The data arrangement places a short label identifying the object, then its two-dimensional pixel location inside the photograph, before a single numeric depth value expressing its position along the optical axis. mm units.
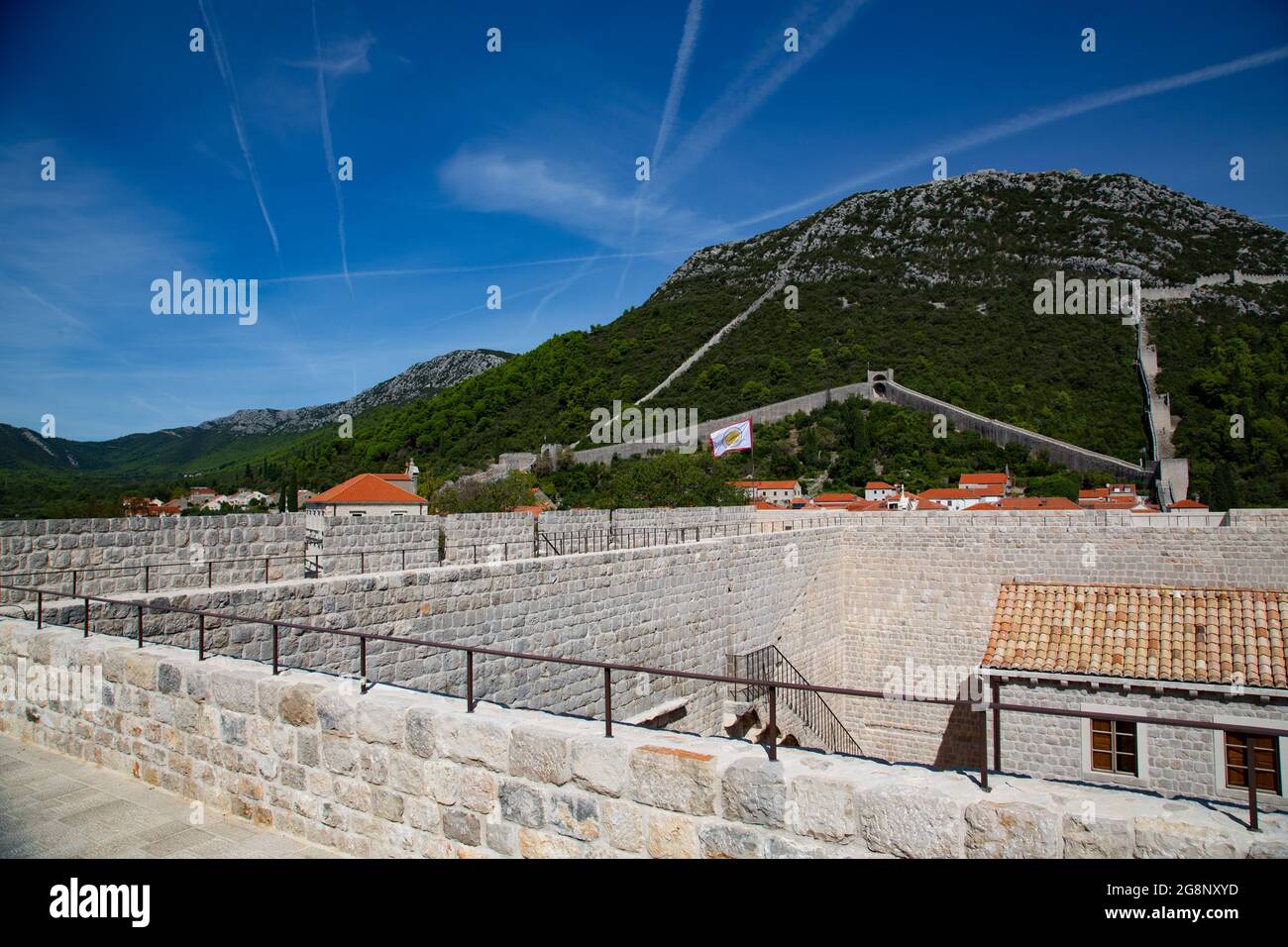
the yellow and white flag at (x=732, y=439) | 37438
